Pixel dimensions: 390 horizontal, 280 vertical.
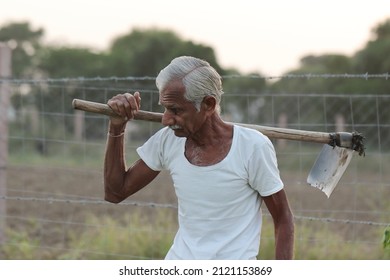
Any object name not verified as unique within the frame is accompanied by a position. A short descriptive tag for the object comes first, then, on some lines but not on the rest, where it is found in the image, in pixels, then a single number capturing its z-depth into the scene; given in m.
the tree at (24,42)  80.34
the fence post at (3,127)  11.60
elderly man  5.15
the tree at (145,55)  81.56
